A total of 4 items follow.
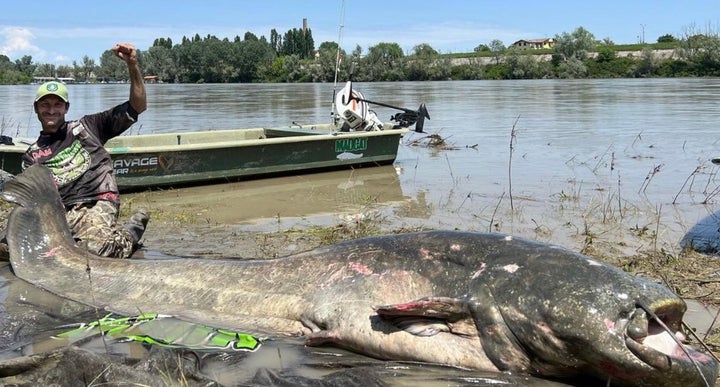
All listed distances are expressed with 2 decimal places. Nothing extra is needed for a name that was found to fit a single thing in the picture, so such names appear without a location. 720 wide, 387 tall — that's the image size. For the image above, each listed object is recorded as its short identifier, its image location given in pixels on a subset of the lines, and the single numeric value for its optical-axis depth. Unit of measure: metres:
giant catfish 3.09
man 5.57
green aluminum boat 9.33
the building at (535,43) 139.16
